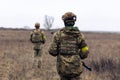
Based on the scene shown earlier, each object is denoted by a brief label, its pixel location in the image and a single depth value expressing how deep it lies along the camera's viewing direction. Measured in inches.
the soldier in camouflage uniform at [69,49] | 275.6
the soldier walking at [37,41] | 558.9
